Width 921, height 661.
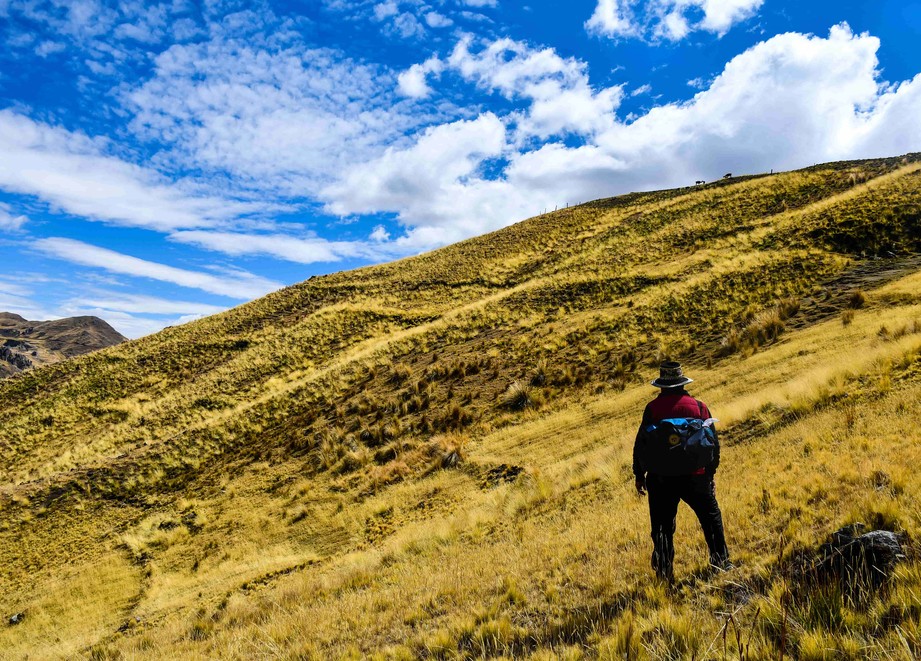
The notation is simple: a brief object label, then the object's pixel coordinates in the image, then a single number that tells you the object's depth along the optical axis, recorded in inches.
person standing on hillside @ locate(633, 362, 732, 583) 193.0
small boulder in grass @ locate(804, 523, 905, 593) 150.0
